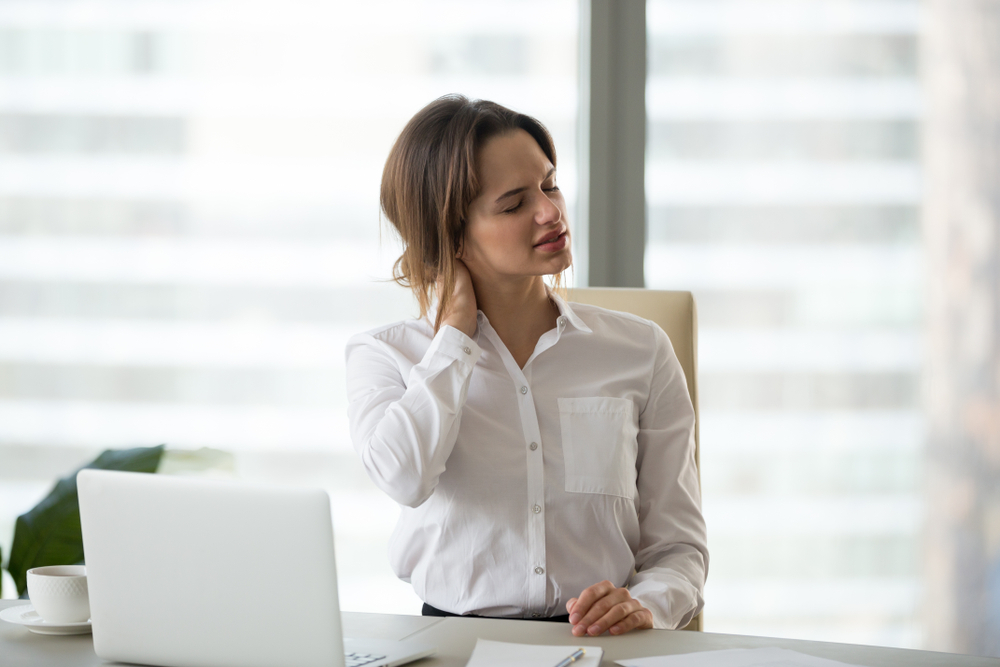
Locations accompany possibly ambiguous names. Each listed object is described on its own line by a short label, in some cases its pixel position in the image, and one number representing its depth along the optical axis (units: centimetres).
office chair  349
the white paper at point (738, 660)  280
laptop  272
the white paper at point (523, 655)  279
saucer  291
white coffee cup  292
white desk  283
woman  318
